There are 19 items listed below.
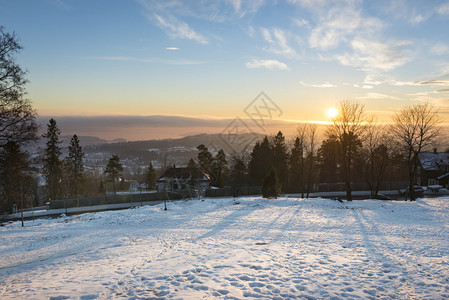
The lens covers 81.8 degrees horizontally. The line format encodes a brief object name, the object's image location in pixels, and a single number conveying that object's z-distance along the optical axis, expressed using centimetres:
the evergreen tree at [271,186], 3244
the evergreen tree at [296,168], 5969
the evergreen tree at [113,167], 6141
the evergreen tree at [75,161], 4966
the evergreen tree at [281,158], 5756
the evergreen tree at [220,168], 5975
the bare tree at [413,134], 3181
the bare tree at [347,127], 3148
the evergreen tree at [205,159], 6216
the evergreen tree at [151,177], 7162
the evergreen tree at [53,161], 4509
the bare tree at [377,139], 3788
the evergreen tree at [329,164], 6153
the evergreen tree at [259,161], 5722
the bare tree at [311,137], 4106
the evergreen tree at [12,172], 1184
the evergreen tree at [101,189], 7588
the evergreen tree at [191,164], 6339
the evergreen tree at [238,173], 5862
